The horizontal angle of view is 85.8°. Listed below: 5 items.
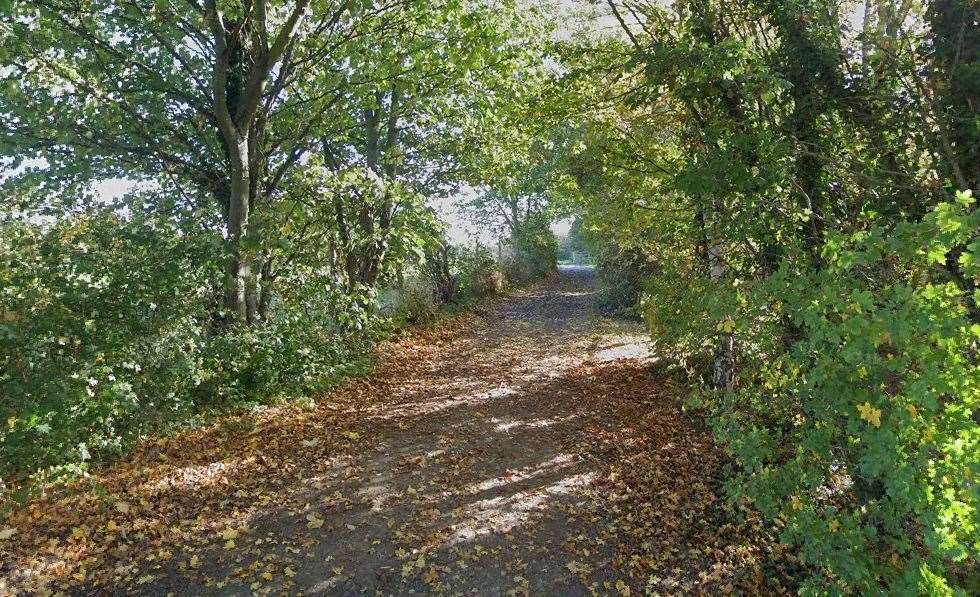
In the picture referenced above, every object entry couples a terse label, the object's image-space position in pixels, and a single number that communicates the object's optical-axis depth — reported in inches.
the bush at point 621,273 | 647.1
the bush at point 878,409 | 105.5
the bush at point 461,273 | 677.3
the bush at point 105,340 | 182.1
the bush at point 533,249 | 1075.9
